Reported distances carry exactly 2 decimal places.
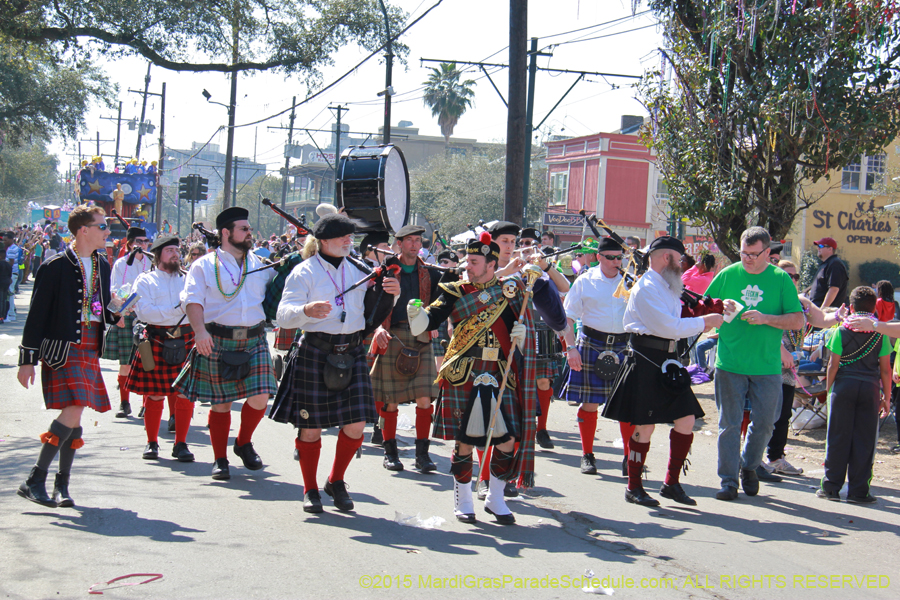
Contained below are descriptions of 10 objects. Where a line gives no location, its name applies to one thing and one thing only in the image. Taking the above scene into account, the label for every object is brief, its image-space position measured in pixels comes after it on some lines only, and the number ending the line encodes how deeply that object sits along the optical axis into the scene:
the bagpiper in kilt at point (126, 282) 8.27
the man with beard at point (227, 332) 5.95
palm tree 52.44
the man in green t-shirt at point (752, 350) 5.91
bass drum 8.30
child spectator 6.14
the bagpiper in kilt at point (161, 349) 6.73
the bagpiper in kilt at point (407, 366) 6.76
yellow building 28.47
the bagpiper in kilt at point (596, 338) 6.87
